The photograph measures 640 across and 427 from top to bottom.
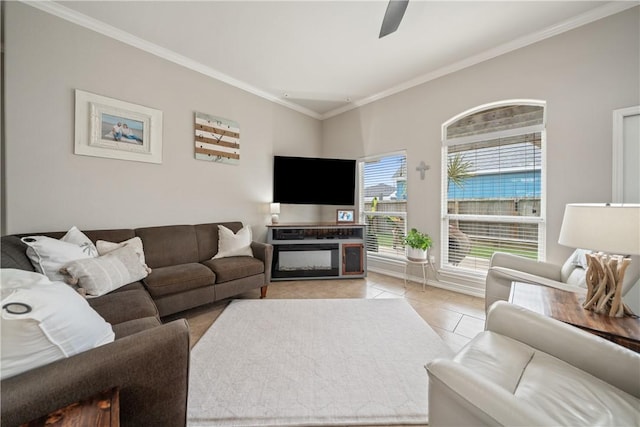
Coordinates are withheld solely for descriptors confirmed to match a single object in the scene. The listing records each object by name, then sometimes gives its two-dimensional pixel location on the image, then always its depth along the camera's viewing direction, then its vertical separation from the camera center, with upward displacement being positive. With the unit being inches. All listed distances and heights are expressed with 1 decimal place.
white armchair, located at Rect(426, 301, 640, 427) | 30.4 -25.9
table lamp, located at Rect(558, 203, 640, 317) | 44.9 -5.3
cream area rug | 51.9 -42.9
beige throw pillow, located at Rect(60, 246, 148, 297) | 70.4 -19.3
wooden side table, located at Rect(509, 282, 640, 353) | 45.4 -21.9
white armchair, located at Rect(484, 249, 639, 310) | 72.9 -19.9
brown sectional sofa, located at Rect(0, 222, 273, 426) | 27.6 -22.8
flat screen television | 158.6 +20.7
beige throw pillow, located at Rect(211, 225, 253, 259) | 121.0 -16.7
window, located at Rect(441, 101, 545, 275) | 107.0 +14.2
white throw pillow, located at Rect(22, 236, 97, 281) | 69.7 -13.4
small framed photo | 160.2 -2.6
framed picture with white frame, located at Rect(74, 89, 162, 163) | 95.0 +34.4
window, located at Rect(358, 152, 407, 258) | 154.0 +7.5
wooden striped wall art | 128.4 +40.0
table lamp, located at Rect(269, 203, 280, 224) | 153.6 +0.2
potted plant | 127.4 -17.0
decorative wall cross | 136.8 +26.0
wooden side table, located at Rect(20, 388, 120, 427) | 26.1 -23.6
